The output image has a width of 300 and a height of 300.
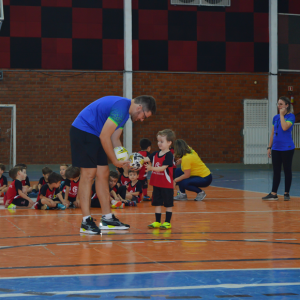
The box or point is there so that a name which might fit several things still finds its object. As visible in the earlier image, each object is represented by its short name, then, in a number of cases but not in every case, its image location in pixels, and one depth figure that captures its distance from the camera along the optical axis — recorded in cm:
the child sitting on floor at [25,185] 1578
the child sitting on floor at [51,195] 1452
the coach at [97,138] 961
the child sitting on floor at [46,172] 1601
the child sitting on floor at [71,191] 1485
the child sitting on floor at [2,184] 1788
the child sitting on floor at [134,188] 1633
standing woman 1641
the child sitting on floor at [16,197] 1496
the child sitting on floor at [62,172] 1580
